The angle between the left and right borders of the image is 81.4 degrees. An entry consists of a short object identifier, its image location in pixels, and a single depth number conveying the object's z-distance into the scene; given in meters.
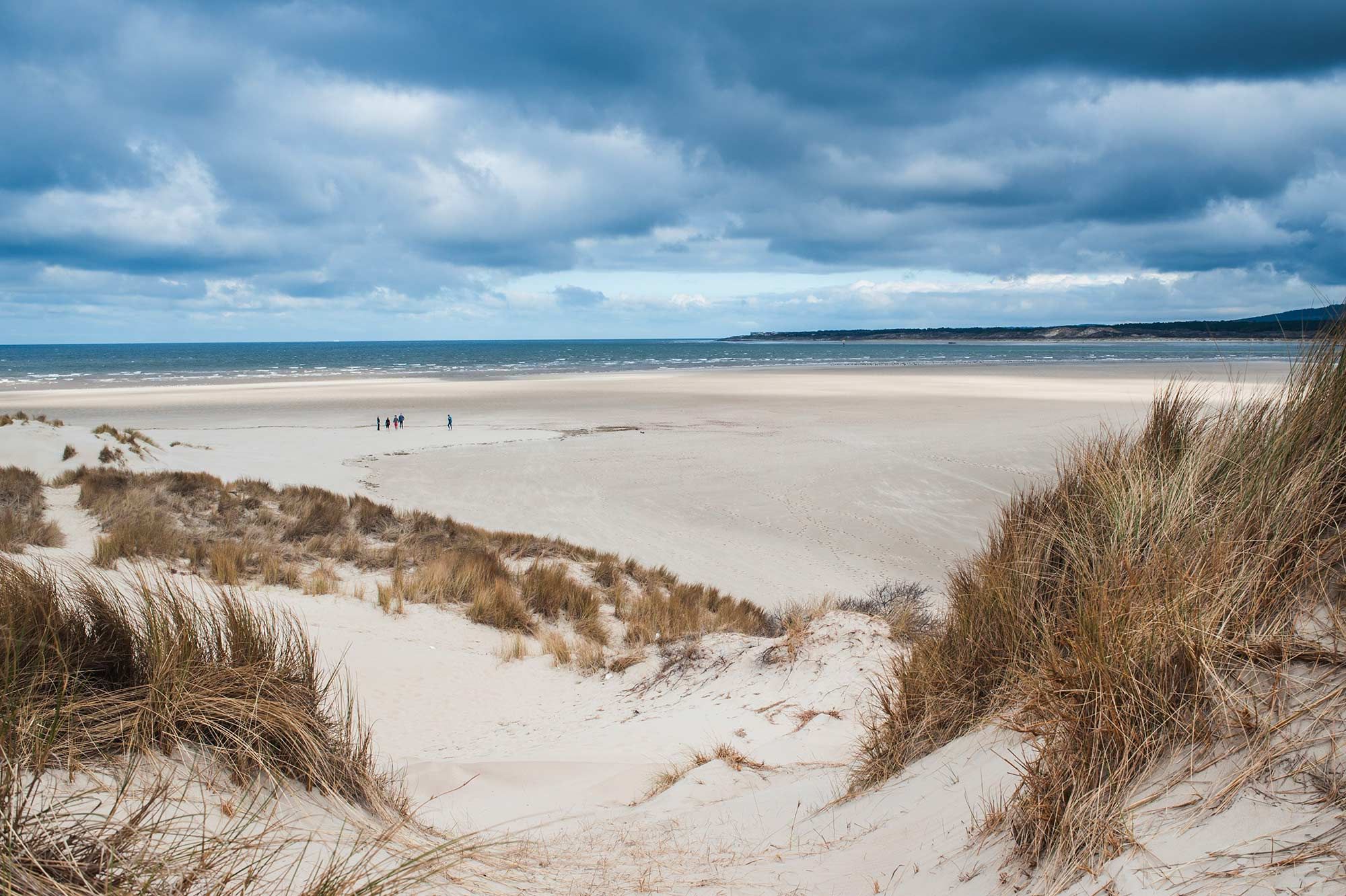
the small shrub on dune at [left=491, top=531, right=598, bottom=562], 11.13
